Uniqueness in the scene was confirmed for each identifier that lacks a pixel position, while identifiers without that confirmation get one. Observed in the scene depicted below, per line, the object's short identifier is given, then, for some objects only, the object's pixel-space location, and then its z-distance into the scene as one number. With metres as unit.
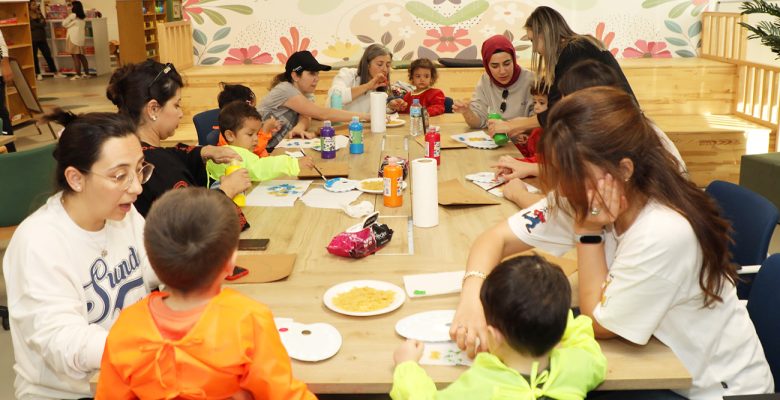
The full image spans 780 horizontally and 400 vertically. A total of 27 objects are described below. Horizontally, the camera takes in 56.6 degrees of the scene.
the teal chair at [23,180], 3.44
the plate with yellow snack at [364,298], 1.78
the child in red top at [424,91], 5.12
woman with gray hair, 4.90
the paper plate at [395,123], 4.58
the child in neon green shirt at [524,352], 1.35
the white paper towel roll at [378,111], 4.31
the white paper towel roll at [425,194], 2.43
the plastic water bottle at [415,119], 4.23
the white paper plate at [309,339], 1.55
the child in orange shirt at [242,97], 4.12
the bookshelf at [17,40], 8.85
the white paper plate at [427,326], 1.65
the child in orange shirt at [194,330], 1.29
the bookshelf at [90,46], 13.67
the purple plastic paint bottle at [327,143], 3.58
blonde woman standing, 3.77
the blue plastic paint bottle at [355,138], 3.70
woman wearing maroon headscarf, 4.33
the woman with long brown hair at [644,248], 1.54
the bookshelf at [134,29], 12.34
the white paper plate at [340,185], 2.98
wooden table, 1.47
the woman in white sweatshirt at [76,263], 1.60
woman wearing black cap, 4.45
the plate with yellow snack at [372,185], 2.94
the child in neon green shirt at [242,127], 3.15
